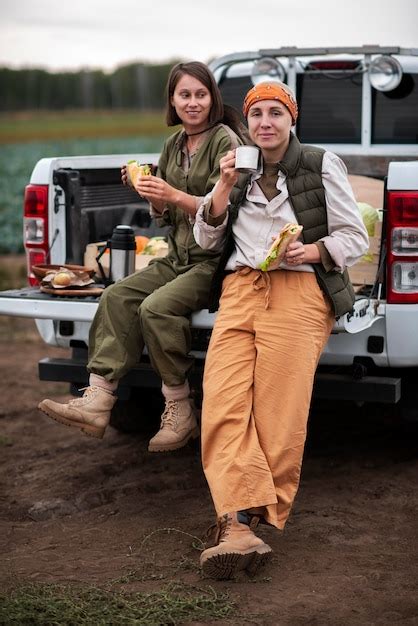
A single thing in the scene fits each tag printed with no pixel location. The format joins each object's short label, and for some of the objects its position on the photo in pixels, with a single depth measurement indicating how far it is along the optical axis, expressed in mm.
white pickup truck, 4805
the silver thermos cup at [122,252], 5230
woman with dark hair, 4668
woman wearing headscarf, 4164
